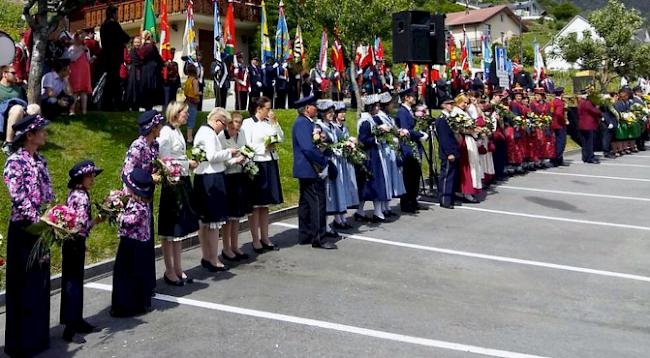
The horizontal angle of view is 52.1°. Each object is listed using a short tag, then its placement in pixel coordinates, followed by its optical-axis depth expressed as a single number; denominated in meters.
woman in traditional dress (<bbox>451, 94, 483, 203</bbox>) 12.86
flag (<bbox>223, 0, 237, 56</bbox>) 18.31
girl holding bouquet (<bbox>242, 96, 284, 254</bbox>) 8.89
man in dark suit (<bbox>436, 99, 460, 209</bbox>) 12.36
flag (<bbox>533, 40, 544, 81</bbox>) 30.58
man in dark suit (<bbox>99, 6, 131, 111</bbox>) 14.35
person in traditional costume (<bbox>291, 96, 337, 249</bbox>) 9.10
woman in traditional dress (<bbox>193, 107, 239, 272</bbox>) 7.71
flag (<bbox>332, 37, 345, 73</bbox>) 24.09
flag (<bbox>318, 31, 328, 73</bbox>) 23.20
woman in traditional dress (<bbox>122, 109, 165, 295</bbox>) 6.55
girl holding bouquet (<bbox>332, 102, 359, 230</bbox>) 10.11
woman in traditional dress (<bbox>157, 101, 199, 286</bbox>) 7.11
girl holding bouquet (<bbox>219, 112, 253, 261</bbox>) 8.25
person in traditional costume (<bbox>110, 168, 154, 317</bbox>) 6.42
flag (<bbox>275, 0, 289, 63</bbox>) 21.10
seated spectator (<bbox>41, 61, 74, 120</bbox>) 12.24
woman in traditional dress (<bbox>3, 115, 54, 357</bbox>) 5.47
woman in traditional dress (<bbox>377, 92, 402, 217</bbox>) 11.20
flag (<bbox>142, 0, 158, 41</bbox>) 16.00
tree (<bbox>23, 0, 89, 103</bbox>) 11.87
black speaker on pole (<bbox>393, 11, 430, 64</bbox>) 13.39
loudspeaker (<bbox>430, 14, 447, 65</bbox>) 13.56
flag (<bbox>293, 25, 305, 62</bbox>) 22.97
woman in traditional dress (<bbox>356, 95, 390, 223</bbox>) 10.95
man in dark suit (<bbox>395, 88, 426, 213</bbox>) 11.80
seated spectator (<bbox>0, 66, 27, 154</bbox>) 9.45
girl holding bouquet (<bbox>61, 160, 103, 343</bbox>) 5.92
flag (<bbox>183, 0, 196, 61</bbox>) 17.11
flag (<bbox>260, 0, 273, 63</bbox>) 20.56
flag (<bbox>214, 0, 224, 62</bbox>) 17.58
